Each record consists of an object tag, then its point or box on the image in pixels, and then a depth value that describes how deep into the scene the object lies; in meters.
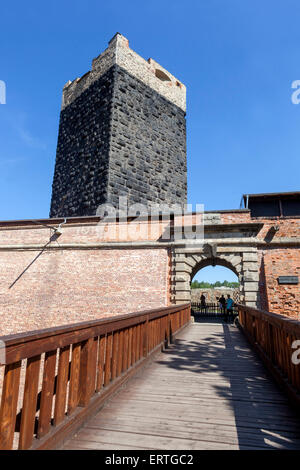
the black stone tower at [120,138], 13.61
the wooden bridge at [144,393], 2.02
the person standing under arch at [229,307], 14.27
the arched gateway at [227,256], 10.69
